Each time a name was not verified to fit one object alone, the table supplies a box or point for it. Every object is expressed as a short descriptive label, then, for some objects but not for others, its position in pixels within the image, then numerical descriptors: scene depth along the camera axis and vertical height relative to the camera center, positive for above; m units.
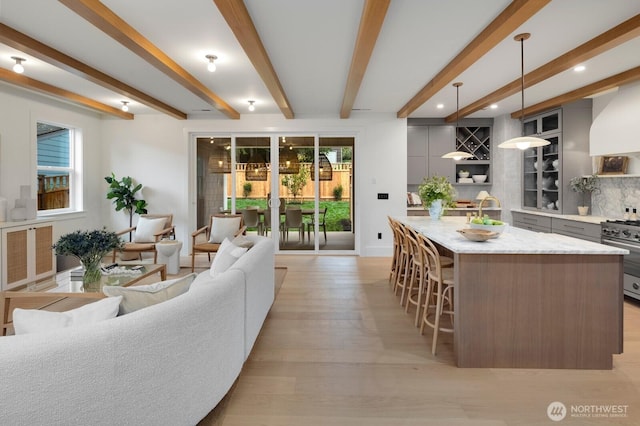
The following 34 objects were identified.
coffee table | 2.69 -0.72
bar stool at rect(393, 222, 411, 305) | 3.83 -0.58
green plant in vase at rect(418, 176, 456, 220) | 4.59 +0.11
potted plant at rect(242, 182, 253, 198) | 6.95 +0.27
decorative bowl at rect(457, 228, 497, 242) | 2.77 -0.23
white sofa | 1.19 -0.61
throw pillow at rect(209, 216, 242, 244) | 5.62 -0.37
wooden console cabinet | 4.34 -0.61
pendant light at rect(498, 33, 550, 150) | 3.27 +0.56
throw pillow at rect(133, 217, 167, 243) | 5.67 -0.39
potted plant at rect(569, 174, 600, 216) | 5.29 +0.26
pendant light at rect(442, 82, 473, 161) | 4.89 +0.65
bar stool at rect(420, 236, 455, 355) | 2.79 -0.58
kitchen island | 2.49 -0.68
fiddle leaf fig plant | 6.50 +0.16
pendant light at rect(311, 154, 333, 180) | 6.89 +0.62
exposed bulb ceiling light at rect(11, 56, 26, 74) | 3.85 +1.43
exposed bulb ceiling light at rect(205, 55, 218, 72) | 3.79 +1.46
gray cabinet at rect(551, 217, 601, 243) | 4.52 -0.31
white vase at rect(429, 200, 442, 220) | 4.65 -0.06
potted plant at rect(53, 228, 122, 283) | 3.26 -0.39
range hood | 4.09 +0.91
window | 5.71 +0.55
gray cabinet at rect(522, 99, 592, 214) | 5.39 +0.74
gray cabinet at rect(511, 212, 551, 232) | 5.52 -0.27
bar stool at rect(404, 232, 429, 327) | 3.15 -0.52
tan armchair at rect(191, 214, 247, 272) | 5.48 -0.38
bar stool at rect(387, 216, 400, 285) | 4.57 -0.67
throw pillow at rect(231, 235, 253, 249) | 3.74 -0.39
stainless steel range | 3.84 -0.42
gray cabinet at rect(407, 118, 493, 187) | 6.89 +1.07
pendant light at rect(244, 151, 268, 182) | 6.93 +0.66
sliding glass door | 6.89 +0.39
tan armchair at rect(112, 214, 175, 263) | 5.39 -0.40
